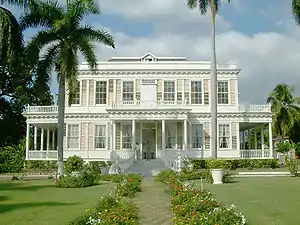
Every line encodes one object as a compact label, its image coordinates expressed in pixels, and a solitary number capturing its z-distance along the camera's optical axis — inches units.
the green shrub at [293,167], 818.2
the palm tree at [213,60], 1021.3
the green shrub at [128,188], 523.0
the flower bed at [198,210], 285.4
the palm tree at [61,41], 836.8
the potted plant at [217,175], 688.4
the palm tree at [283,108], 1676.9
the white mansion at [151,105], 1210.0
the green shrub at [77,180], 666.8
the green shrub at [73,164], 863.7
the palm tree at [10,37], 746.2
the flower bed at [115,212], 286.2
